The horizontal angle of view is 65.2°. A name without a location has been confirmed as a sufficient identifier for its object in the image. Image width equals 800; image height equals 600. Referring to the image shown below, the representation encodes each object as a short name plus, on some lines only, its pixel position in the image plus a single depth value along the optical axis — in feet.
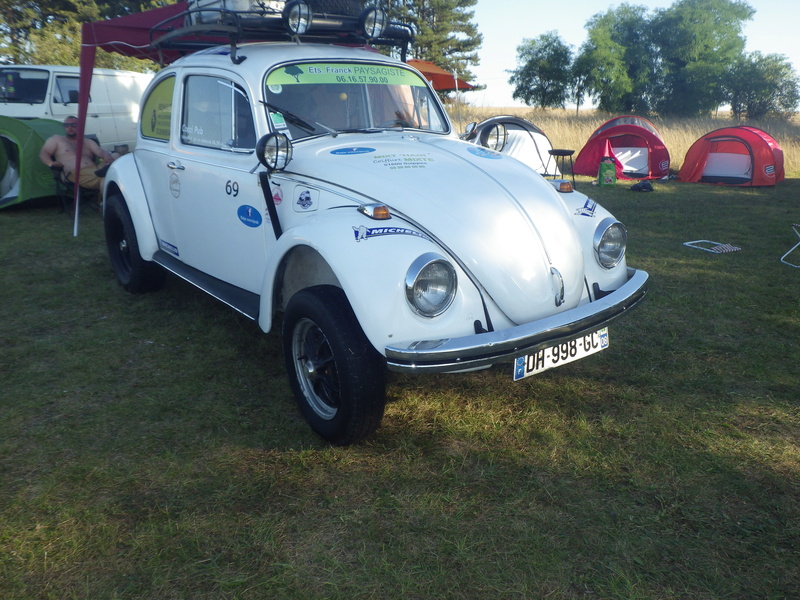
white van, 36.94
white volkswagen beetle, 9.09
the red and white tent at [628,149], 46.93
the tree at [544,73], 148.77
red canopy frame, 22.17
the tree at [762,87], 135.55
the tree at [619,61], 143.33
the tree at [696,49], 147.33
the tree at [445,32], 153.89
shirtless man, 29.50
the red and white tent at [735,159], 42.04
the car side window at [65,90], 37.68
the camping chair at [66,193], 29.76
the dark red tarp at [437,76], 54.49
